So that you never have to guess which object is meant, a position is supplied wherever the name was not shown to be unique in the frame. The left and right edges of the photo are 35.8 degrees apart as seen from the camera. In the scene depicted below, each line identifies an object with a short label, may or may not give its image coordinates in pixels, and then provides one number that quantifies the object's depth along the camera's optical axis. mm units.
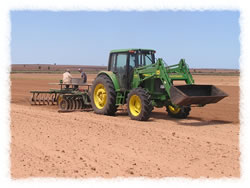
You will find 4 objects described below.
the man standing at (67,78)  14677
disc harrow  13047
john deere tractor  10137
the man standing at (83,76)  14828
